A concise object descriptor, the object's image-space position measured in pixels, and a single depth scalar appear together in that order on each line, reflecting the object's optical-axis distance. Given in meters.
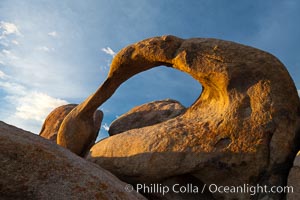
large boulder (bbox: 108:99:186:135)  11.03
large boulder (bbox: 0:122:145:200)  3.39
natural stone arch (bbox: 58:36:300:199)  6.46
